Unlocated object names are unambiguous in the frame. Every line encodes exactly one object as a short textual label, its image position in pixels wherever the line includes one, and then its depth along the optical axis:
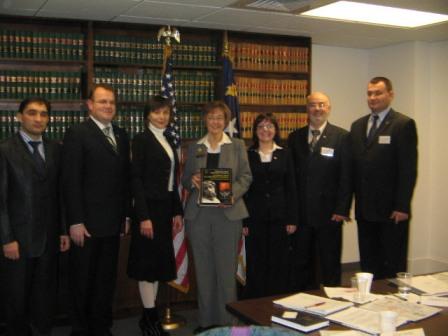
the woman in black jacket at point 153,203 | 3.55
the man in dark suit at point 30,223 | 3.17
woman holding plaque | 3.68
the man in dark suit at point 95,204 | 3.29
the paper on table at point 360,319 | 1.97
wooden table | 2.02
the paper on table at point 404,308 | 2.12
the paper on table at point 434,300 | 2.29
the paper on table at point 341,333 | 1.93
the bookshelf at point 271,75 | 5.27
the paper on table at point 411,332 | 1.91
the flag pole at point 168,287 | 4.07
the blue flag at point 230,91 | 4.96
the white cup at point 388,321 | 1.86
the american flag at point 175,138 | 4.37
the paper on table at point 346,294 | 2.32
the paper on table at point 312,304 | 2.17
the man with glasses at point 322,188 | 3.98
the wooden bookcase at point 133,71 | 4.49
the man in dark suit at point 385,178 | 3.85
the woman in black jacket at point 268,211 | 3.88
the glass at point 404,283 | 2.41
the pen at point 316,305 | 2.22
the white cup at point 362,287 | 2.34
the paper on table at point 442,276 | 2.64
